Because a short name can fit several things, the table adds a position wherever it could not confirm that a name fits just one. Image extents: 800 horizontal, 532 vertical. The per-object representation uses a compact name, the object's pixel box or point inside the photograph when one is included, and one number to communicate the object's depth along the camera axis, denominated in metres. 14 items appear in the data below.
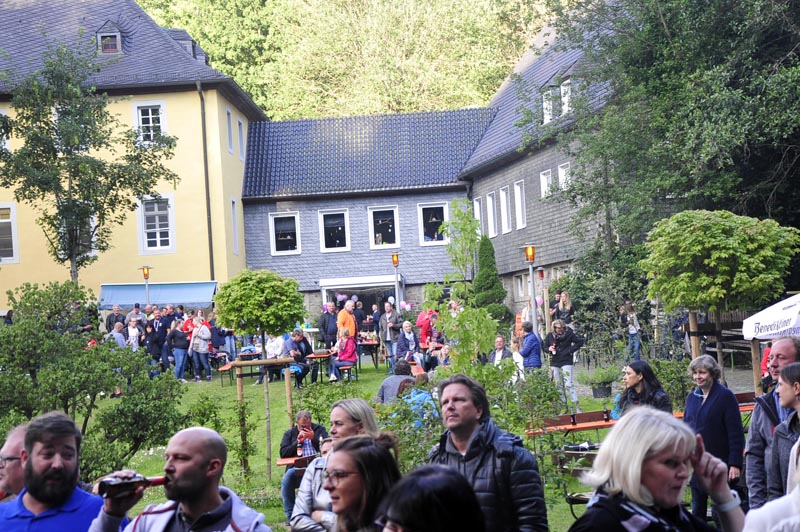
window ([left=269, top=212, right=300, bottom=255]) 43.62
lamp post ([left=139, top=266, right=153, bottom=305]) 35.16
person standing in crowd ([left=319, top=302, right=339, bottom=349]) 29.23
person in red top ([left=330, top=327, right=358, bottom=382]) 26.62
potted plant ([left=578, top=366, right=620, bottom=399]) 19.73
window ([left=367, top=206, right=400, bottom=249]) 43.78
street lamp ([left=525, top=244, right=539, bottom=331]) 23.05
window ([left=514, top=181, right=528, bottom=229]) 39.47
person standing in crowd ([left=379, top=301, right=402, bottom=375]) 28.45
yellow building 38.22
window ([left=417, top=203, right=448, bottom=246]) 43.59
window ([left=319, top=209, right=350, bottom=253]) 43.72
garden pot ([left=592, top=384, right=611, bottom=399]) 19.97
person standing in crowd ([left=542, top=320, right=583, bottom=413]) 19.28
